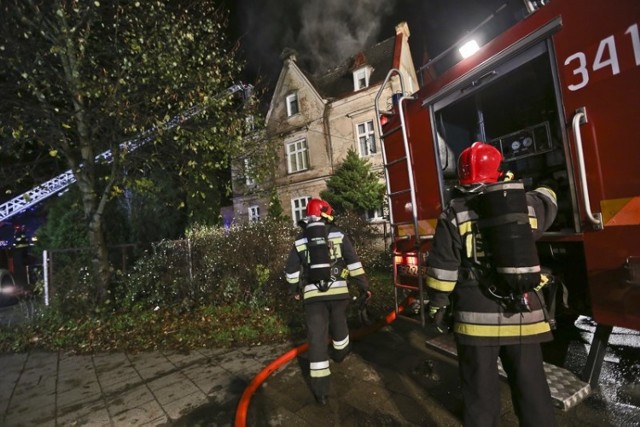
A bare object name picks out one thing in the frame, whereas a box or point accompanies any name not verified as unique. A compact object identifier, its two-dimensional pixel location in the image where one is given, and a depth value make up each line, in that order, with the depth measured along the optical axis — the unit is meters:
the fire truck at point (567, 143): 2.02
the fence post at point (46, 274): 6.93
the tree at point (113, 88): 6.00
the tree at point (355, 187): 13.76
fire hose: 2.97
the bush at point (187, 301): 5.59
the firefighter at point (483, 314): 1.99
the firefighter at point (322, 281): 3.19
